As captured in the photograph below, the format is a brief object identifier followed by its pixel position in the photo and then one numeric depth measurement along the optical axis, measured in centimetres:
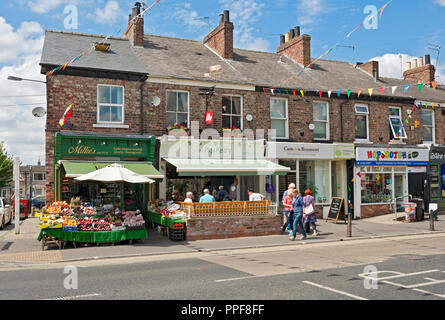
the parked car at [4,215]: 1831
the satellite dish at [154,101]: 1659
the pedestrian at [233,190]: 1744
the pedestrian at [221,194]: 1714
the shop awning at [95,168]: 1401
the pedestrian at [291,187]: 1449
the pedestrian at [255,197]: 1535
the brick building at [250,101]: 1619
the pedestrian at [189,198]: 1439
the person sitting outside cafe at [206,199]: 1441
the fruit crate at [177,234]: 1342
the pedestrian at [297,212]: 1377
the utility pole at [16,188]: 1498
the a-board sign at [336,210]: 1775
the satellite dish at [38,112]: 1512
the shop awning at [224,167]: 1557
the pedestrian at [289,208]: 1447
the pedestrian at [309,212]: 1491
